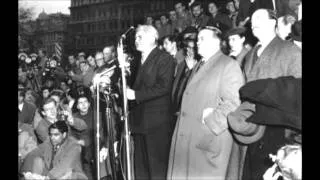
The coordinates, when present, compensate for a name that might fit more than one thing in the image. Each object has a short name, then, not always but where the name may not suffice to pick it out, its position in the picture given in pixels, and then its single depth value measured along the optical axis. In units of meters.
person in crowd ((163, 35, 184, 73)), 4.19
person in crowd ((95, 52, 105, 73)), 4.54
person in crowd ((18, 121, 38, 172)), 4.17
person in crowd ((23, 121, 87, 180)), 4.00
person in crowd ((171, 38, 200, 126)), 3.65
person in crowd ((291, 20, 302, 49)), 3.00
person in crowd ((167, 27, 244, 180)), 3.22
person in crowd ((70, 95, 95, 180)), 4.19
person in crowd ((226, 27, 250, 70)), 3.52
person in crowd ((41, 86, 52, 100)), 4.98
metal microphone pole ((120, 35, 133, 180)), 3.80
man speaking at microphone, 3.72
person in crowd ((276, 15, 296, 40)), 3.19
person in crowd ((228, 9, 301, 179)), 2.99
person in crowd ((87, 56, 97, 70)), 4.68
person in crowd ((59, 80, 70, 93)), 4.96
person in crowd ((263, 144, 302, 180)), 2.68
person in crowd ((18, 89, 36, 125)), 4.50
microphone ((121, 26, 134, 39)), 4.09
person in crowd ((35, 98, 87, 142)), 4.34
